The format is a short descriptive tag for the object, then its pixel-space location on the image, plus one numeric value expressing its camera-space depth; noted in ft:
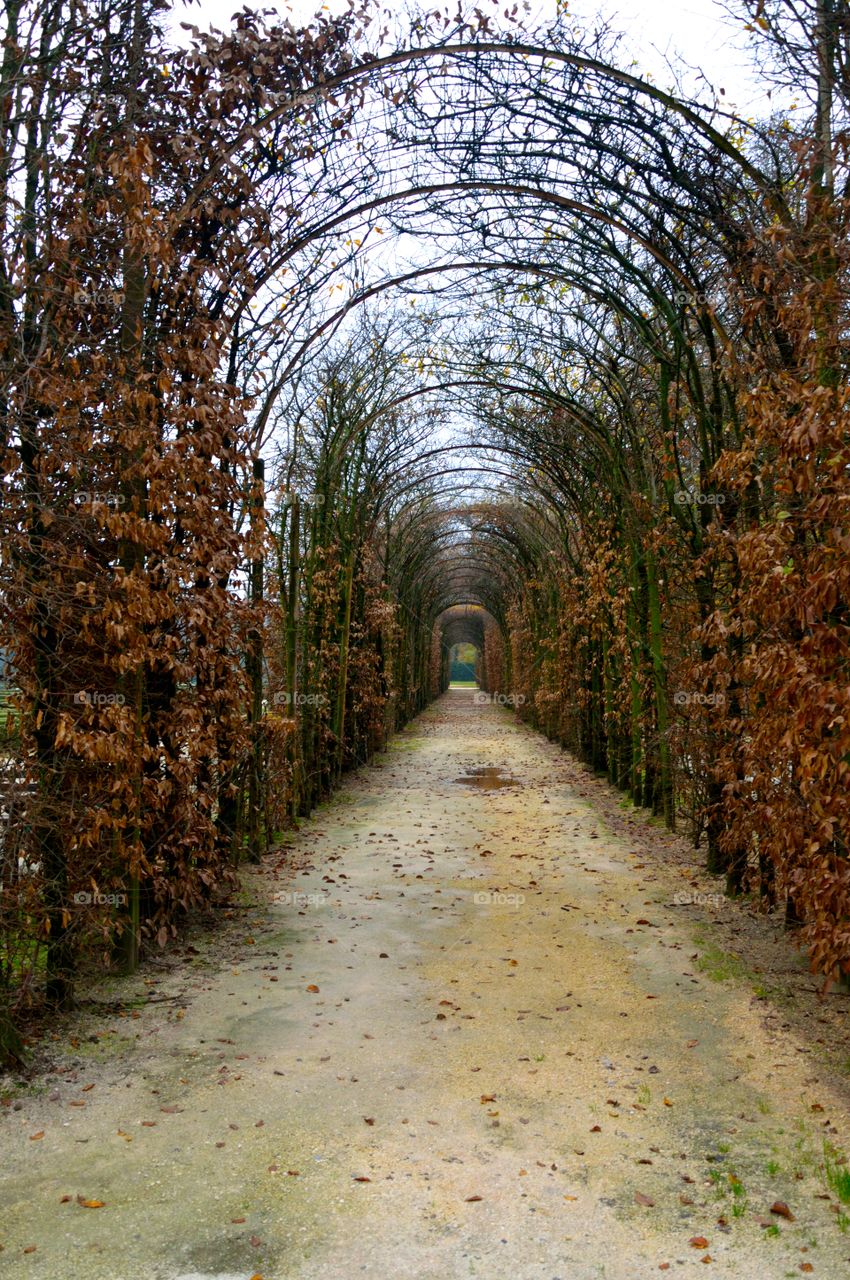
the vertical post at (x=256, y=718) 25.32
